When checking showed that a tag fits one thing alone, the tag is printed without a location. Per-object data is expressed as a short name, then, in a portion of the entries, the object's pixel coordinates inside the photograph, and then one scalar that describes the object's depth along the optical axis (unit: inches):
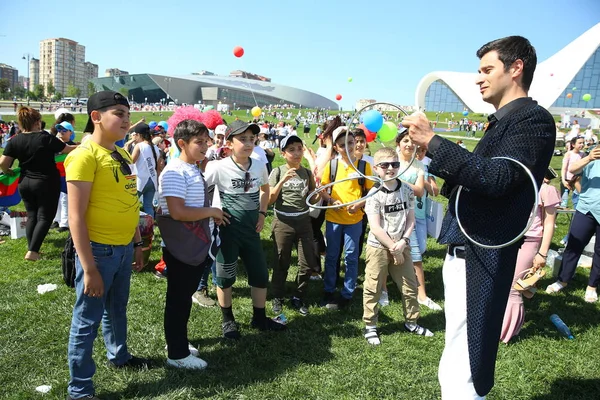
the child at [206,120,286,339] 157.5
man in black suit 79.5
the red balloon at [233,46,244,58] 738.8
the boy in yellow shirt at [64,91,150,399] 106.0
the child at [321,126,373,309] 192.1
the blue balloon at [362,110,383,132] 219.7
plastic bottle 175.8
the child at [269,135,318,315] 184.7
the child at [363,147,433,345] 166.6
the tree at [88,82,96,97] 4335.1
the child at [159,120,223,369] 127.5
